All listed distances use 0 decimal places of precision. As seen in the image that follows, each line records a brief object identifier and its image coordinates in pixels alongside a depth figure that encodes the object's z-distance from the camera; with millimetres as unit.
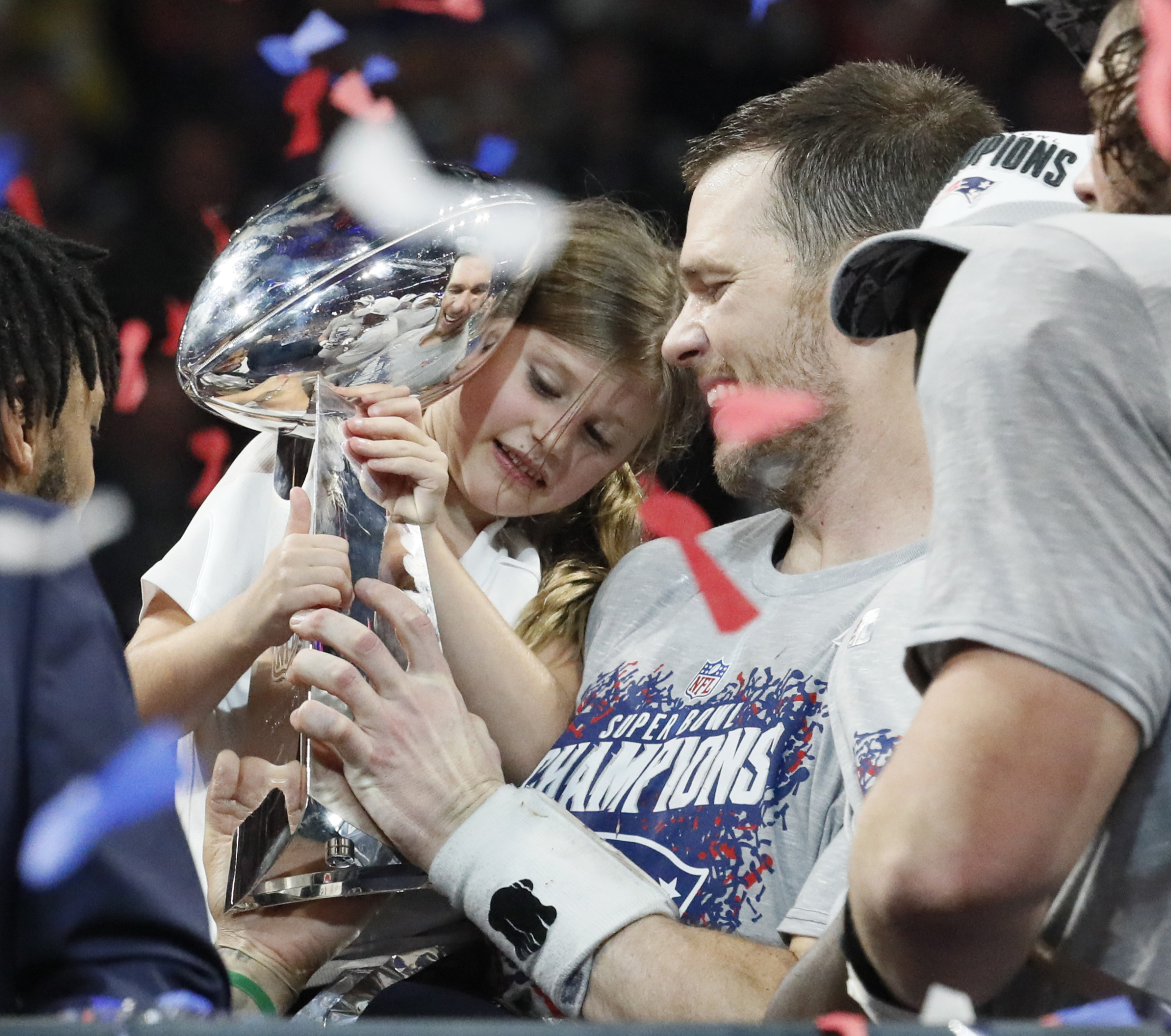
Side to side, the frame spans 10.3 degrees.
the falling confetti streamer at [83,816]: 4160
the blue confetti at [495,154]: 4885
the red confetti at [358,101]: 4919
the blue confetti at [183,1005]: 4160
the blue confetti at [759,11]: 4819
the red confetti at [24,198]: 4930
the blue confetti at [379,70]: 4922
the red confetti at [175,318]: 4910
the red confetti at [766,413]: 4663
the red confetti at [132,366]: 4901
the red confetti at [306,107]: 4945
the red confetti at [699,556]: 4635
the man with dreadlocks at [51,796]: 4159
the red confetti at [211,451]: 4916
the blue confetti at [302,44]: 4932
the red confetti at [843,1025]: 3507
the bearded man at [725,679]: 4442
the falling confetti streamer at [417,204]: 4644
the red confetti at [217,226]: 4924
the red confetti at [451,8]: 4898
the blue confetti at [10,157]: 4931
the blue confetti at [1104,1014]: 4136
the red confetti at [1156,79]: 4221
